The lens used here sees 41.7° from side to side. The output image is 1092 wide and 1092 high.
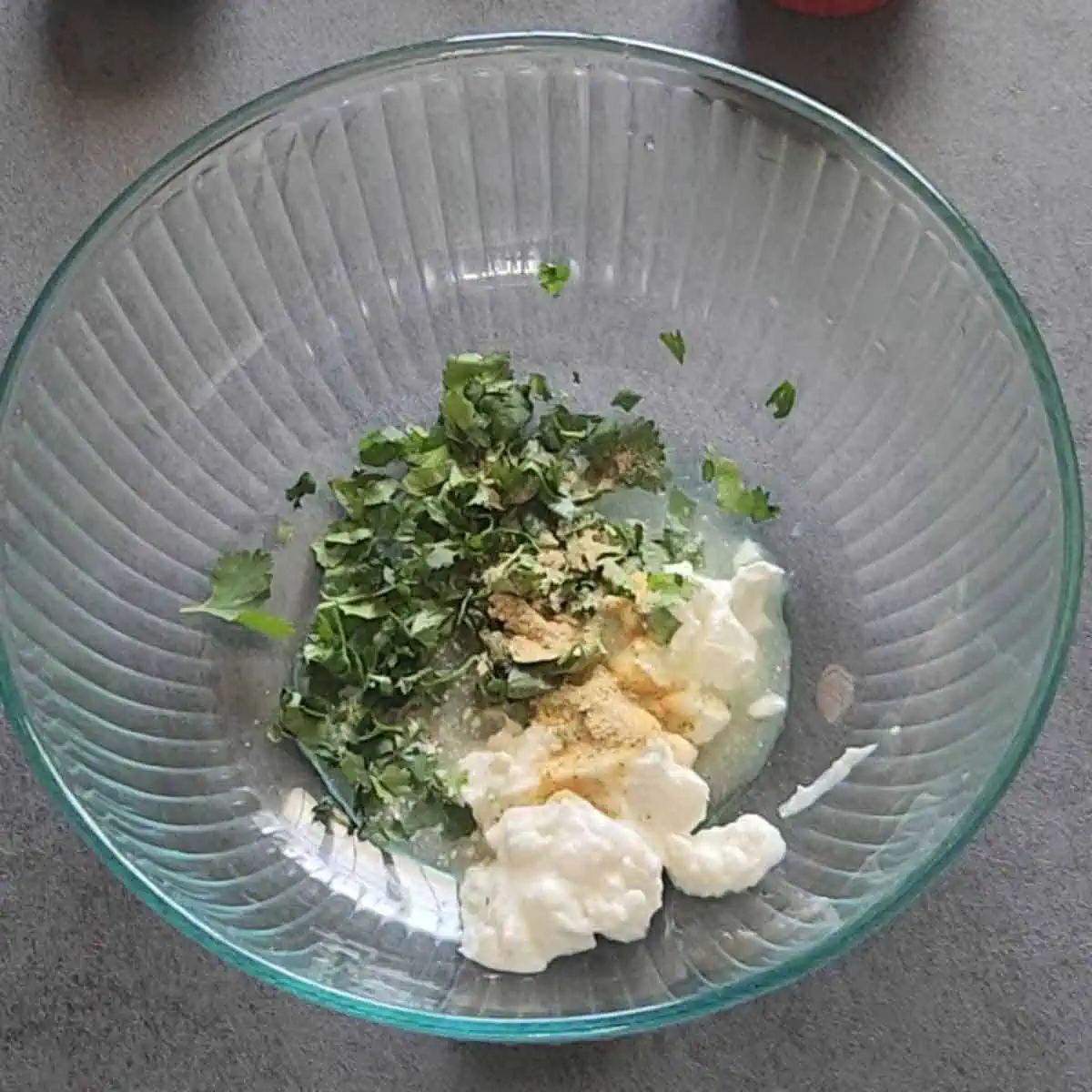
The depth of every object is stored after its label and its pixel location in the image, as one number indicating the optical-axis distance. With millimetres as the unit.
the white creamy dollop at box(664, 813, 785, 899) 350
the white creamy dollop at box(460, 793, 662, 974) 338
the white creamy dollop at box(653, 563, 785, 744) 362
